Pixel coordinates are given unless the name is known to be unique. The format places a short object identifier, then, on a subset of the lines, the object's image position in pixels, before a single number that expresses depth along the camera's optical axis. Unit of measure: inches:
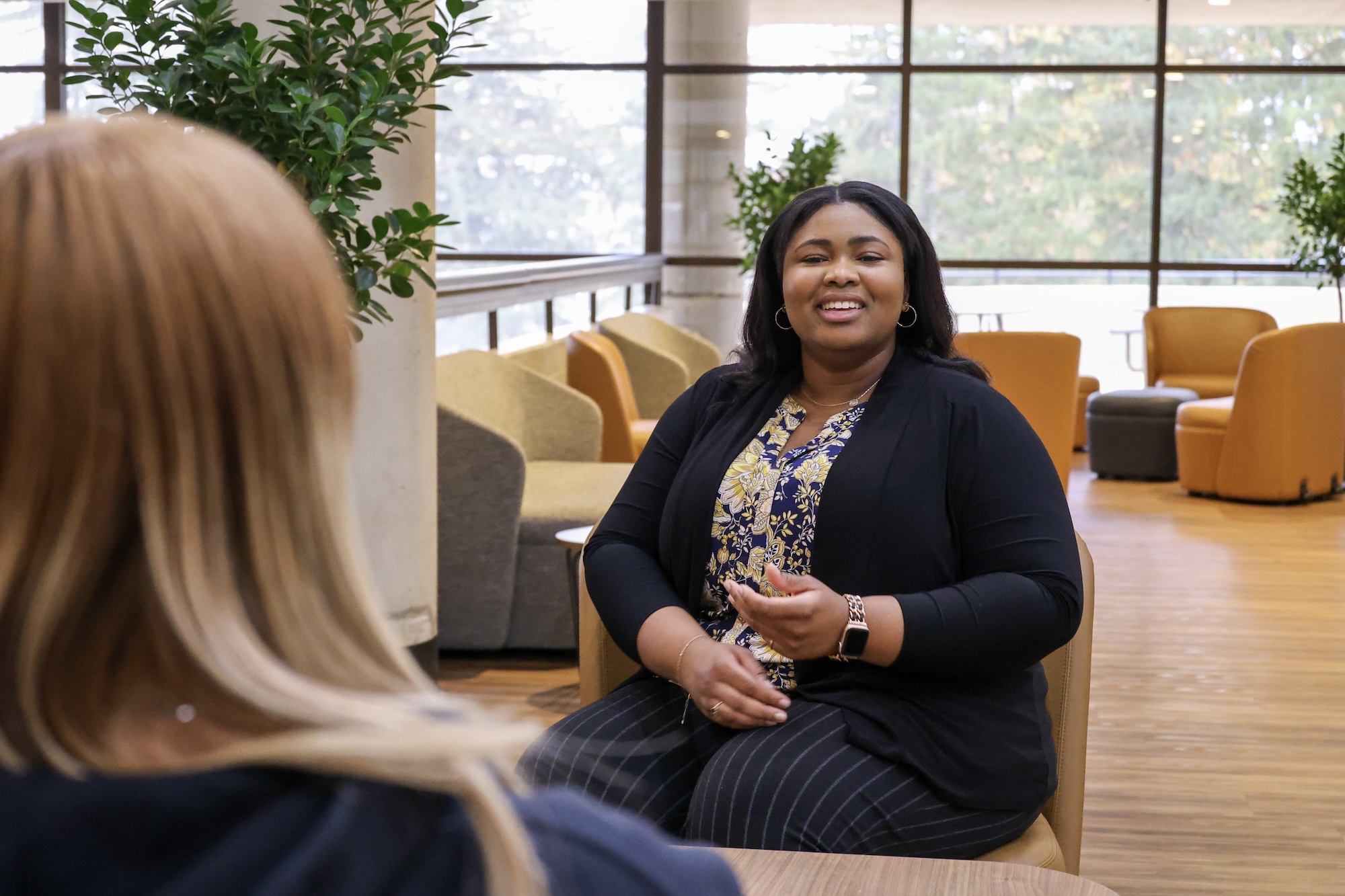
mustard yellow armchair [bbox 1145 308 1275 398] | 347.3
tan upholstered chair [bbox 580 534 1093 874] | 74.4
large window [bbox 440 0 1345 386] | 390.3
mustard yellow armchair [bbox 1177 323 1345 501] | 288.5
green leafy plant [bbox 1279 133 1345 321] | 334.6
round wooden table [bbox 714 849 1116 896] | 48.3
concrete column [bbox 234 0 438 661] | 142.9
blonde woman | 20.1
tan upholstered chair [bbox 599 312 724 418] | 268.1
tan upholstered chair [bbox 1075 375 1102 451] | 367.9
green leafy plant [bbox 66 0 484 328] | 103.1
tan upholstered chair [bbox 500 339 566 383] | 232.2
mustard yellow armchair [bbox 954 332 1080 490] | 231.6
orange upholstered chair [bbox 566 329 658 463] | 227.1
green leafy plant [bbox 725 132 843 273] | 329.7
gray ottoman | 324.2
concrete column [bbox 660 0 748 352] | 401.1
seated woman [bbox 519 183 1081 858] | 68.9
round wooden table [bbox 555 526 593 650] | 145.7
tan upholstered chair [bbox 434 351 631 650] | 164.7
